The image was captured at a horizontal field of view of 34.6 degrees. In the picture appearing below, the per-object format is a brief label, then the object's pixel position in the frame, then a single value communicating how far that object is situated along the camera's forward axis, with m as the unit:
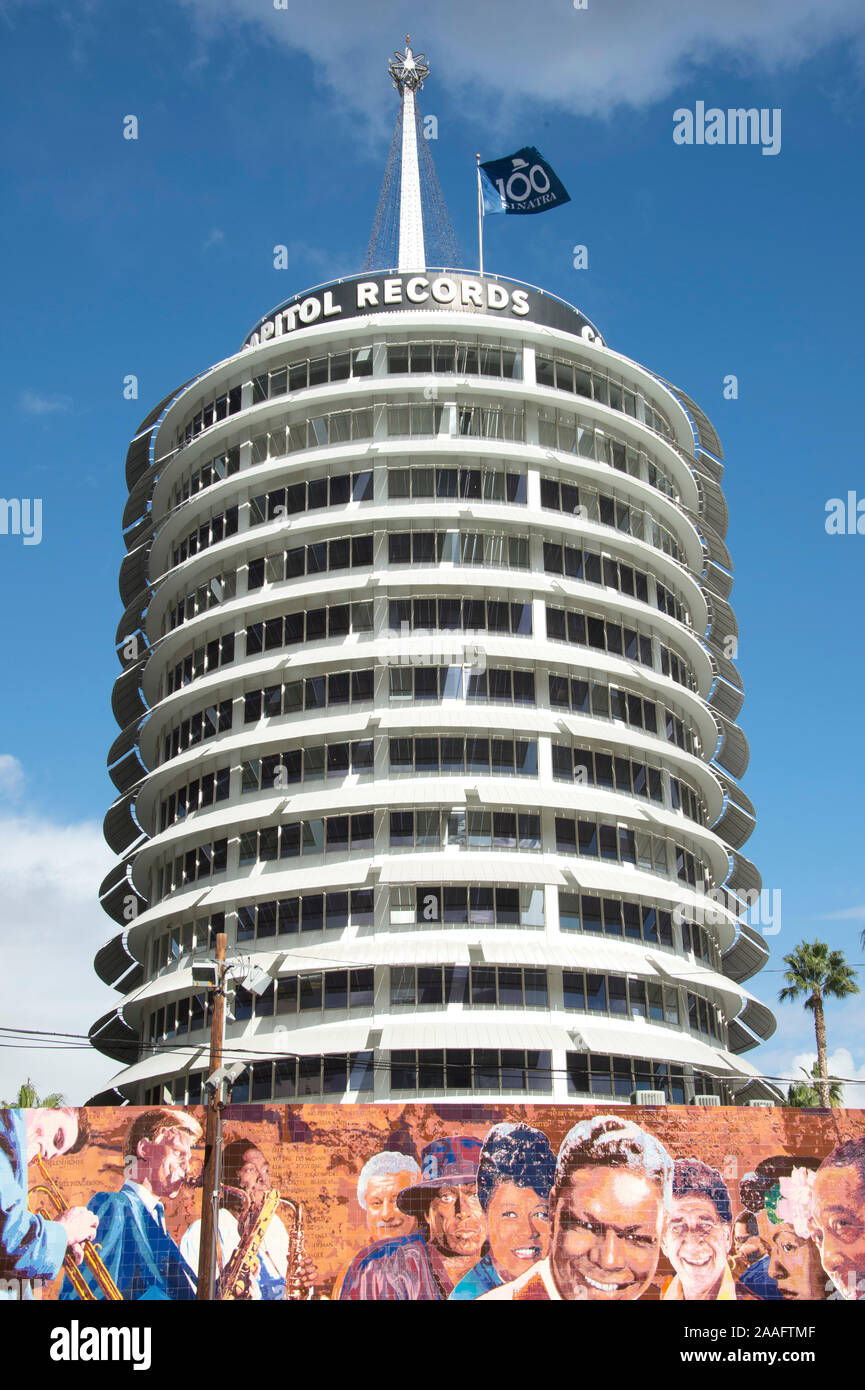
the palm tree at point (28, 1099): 65.12
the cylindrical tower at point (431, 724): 46.69
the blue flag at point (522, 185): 55.66
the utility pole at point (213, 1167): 31.31
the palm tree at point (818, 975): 69.81
